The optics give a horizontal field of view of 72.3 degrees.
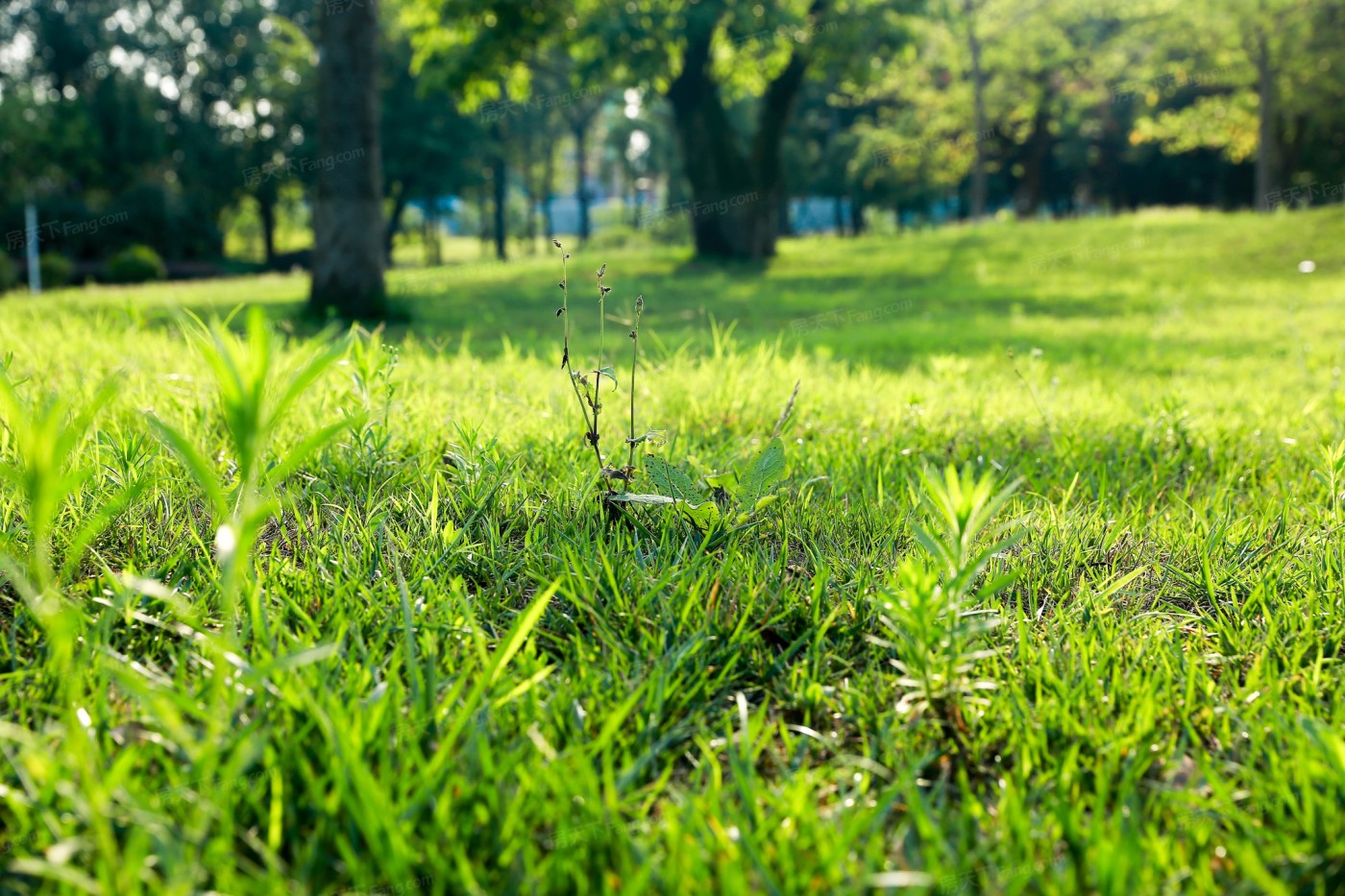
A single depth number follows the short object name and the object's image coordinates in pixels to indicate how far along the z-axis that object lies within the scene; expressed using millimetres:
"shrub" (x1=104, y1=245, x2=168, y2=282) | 23484
